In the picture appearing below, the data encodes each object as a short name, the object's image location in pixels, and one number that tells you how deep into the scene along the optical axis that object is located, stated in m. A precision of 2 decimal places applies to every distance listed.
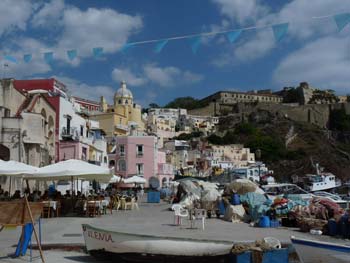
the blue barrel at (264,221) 19.04
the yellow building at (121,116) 80.87
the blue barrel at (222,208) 24.08
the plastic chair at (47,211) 21.81
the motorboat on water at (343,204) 28.53
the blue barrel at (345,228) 15.30
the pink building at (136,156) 68.38
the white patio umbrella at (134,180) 37.03
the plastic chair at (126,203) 29.50
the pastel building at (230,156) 113.80
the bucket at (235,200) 22.60
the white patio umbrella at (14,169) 20.08
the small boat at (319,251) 8.77
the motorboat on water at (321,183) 66.19
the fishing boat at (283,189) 46.72
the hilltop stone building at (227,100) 180.00
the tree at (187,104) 191.38
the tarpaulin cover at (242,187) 24.91
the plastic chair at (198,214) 19.02
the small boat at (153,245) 9.85
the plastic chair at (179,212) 18.97
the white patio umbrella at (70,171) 20.59
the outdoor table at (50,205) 21.77
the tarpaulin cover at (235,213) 21.42
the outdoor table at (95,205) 22.52
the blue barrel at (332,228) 15.77
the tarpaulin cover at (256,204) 20.66
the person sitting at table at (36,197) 22.56
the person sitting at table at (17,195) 23.62
